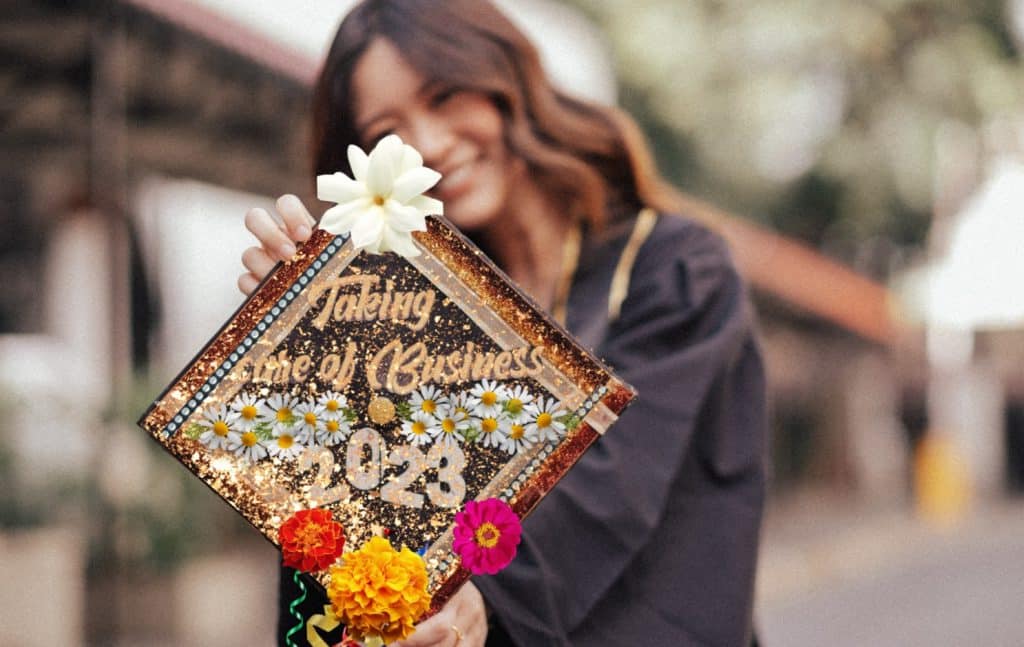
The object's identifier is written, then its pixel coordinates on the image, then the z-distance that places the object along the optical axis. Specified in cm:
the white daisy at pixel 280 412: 165
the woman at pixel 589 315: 189
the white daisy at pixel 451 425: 167
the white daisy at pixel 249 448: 165
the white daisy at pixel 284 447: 166
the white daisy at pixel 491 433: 166
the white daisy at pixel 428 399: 167
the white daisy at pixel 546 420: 165
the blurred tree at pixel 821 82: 1642
